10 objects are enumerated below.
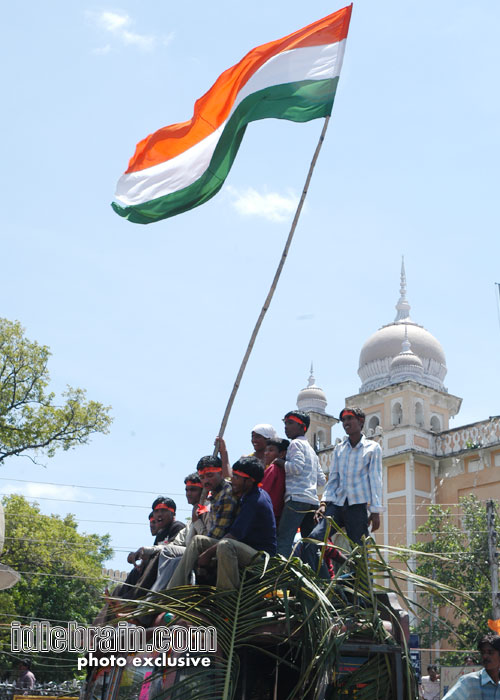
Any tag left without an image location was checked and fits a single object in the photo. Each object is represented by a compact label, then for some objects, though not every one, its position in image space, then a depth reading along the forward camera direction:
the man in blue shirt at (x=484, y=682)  4.80
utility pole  20.88
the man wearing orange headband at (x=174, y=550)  5.65
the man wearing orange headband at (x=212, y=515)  5.15
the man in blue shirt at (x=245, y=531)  4.70
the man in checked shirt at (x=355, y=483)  6.68
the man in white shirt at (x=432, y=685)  14.55
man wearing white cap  6.97
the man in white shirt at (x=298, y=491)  6.46
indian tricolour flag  8.81
